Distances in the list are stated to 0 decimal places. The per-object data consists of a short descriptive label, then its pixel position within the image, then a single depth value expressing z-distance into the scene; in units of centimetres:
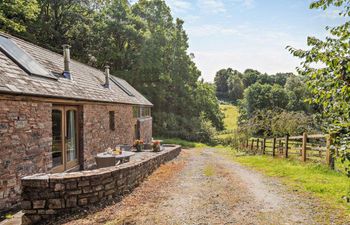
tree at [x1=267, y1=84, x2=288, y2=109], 4628
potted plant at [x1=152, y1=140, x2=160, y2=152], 1469
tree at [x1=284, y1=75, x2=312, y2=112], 4517
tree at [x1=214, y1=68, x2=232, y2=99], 9169
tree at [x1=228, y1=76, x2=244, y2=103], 8131
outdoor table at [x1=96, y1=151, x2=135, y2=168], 945
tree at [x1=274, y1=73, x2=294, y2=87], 7575
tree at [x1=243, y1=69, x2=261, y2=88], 8606
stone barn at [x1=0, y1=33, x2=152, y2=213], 643
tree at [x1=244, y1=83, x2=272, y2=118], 4669
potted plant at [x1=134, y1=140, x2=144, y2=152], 1507
